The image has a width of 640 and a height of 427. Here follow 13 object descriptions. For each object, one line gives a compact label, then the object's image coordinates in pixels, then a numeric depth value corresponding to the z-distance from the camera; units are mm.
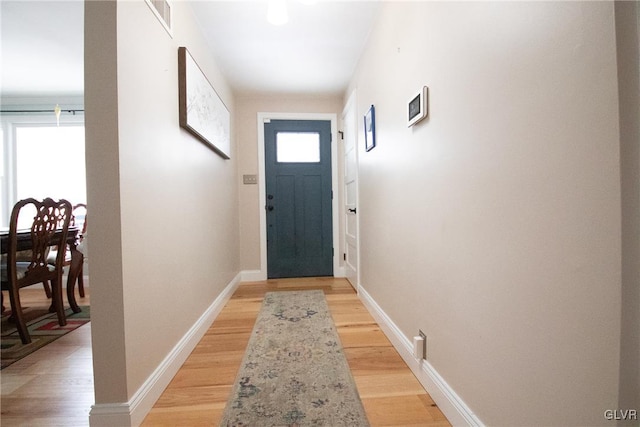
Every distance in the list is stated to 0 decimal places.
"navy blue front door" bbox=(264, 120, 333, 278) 3508
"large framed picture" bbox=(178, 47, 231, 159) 1626
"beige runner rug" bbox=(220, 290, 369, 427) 1150
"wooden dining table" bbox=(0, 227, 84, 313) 2430
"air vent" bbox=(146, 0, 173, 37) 1323
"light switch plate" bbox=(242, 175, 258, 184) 3467
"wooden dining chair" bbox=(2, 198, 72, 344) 1825
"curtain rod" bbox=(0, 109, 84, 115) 3572
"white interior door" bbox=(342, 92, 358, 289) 2830
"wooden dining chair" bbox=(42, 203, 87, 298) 2511
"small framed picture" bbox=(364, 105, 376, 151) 2096
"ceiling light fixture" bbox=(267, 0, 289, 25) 1603
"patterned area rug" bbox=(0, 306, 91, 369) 1736
